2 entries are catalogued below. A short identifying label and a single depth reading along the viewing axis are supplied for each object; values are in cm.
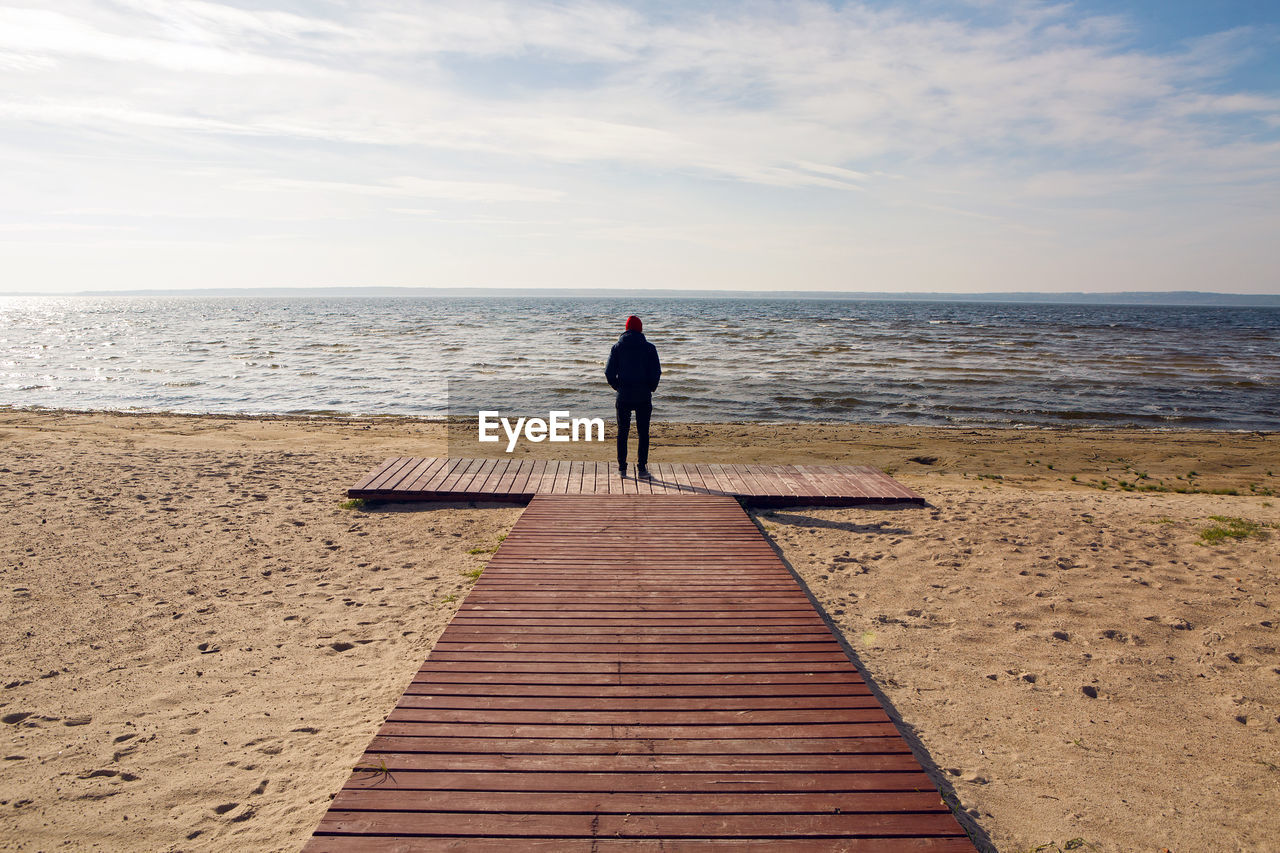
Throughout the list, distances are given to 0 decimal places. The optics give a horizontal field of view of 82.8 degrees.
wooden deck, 900
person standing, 890
